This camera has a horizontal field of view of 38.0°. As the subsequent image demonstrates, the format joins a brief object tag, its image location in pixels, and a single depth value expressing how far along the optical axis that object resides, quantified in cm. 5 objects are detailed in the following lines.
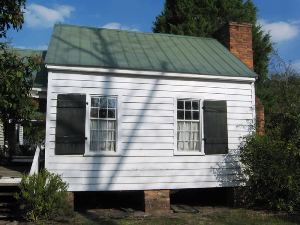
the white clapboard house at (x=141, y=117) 1162
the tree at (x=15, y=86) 786
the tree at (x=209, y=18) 2550
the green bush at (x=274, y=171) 1201
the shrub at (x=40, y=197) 1025
